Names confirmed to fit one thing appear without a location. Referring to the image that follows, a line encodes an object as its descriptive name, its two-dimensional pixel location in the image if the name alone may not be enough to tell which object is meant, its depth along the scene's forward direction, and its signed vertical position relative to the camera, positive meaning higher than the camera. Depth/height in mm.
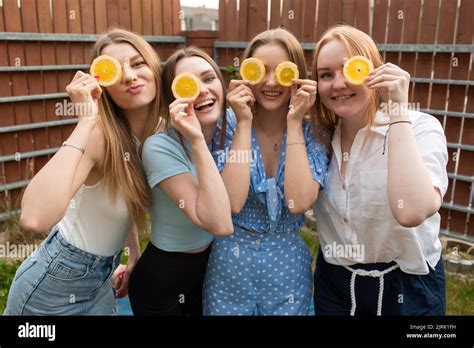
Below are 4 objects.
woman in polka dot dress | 1994 -593
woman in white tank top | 1910 -597
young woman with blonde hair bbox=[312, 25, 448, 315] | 1870 -599
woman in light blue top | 1921 -617
